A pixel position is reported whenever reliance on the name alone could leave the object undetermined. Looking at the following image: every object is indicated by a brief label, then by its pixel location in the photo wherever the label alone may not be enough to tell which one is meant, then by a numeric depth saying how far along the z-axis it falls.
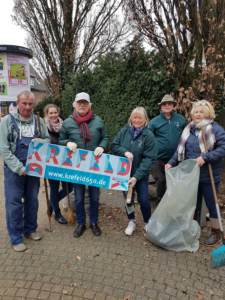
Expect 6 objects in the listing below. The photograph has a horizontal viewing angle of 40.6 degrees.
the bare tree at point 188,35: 5.12
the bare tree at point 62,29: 11.36
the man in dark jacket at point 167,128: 4.44
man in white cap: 3.92
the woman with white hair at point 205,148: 3.70
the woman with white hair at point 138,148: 3.97
